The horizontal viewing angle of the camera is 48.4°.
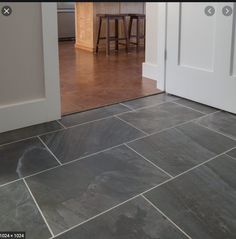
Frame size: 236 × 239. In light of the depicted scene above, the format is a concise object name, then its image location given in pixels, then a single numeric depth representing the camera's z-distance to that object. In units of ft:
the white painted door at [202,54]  5.51
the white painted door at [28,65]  4.77
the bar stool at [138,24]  12.41
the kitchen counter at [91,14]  12.70
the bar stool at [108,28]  11.95
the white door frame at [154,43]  6.67
